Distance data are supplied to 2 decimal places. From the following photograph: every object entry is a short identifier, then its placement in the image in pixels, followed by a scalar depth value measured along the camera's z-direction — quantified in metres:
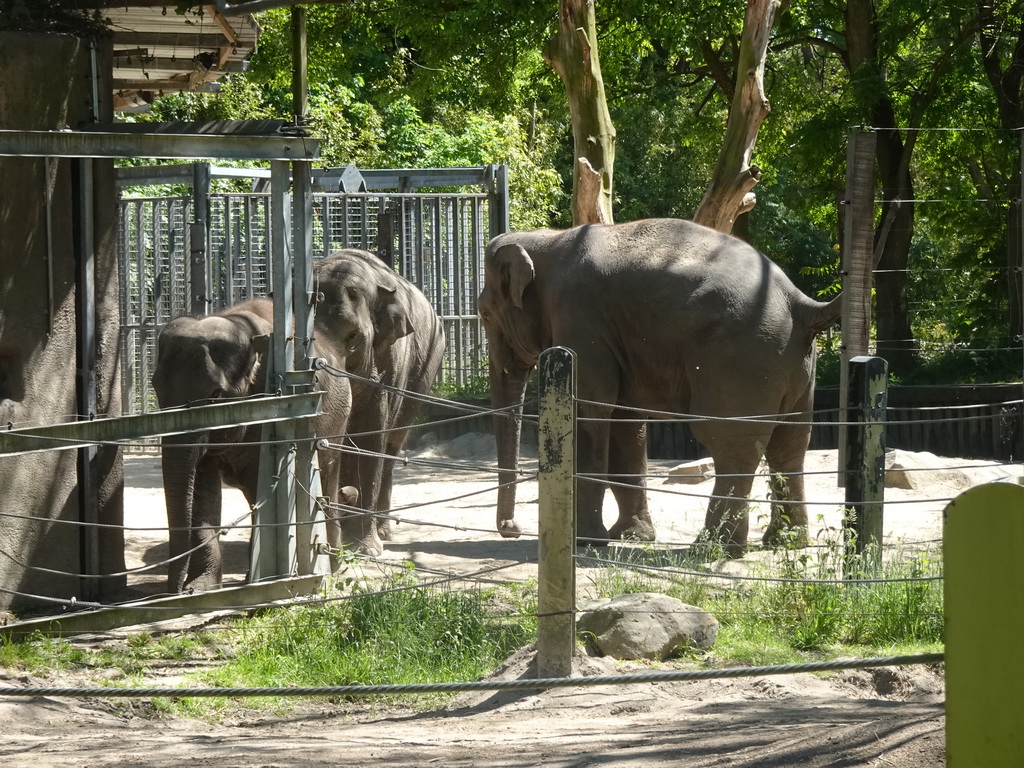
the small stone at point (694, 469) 22.92
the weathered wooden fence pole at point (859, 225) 21.11
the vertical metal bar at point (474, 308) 31.89
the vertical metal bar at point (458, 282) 31.70
